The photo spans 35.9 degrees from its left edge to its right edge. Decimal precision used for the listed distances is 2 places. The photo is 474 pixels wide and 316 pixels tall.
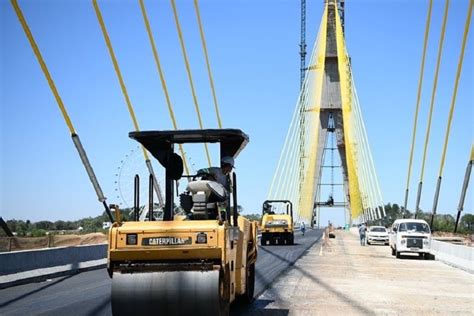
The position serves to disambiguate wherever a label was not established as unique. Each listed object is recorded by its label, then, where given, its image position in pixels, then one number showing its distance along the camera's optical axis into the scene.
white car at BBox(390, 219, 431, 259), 33.78
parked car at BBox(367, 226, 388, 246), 52.66
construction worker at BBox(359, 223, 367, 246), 51.19
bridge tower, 77.36
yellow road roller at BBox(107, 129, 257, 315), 9.58
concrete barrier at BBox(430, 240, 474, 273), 26.02
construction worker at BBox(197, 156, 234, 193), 11.36
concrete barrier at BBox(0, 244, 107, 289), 17.61
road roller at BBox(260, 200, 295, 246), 46.81
